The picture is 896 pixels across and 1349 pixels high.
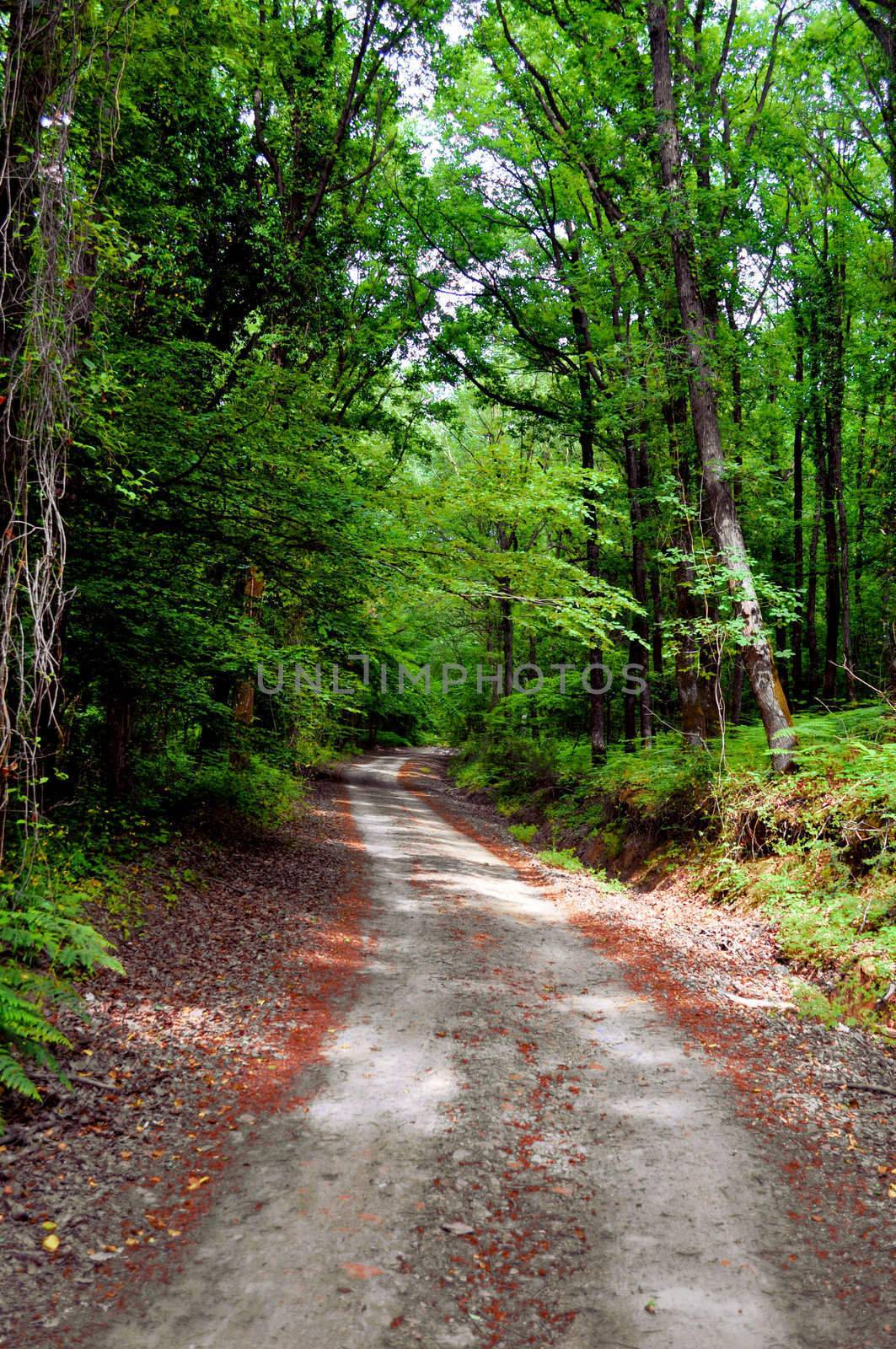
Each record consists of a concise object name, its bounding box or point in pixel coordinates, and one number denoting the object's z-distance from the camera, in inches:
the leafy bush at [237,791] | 458.6
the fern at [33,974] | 153.1
